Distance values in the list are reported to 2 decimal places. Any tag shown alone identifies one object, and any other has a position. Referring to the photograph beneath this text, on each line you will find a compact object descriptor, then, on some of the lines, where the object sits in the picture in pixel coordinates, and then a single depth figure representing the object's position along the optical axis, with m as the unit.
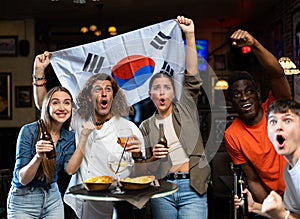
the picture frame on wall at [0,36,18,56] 7.29
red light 7.90
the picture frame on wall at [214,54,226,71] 9.25
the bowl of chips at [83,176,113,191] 2.06
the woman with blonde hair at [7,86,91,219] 2.24
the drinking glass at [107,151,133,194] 2.13
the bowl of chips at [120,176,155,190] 2.07
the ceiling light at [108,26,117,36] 6.82
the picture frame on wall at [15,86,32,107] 7.30
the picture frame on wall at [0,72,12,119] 7.23
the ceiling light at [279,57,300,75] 4.19
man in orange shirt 2.33
